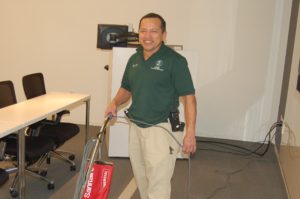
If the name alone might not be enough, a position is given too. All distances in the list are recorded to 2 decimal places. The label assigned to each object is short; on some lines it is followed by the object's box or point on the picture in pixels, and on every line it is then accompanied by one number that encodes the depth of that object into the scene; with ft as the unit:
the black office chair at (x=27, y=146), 9.88
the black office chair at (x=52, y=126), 11.38
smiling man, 7.33
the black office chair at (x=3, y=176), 8.03
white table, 8.68
